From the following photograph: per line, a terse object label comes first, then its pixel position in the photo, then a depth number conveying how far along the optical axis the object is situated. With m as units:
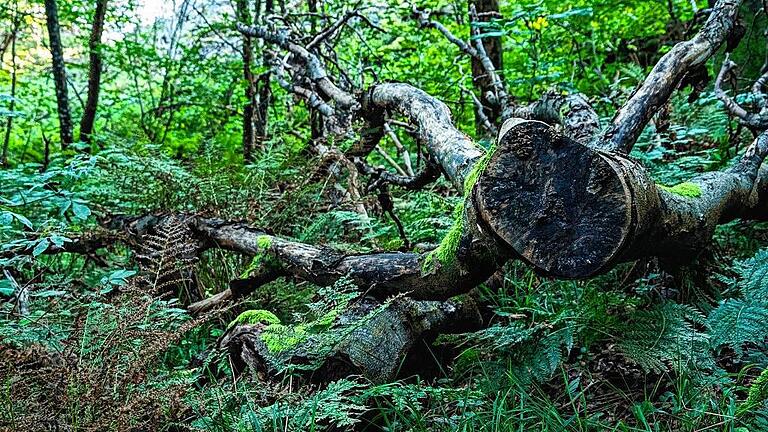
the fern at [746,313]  2.04
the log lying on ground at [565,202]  1.85
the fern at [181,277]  4.11
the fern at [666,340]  2.19
